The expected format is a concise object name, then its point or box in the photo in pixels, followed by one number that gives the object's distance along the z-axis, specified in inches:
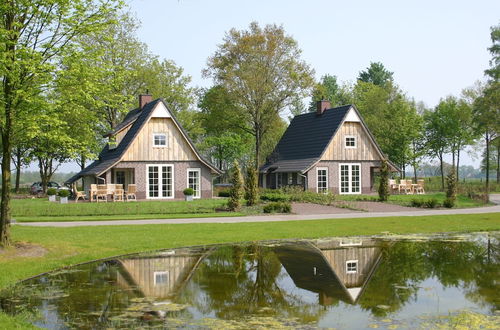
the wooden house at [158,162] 1471.5
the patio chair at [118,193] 1407.5
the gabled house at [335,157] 1604.3
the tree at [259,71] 2032.5
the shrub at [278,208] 1103.8
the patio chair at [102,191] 1392.2
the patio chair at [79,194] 1390.3
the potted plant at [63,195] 1334.9
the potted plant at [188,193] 1450.5
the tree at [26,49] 549.3
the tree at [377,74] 3656.3
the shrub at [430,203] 1223.5
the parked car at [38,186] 2197.2
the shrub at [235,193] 1146.7
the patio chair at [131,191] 1448.1
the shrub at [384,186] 1359.5
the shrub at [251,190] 1219.2
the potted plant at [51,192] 1568.7
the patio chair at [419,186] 1648.7
